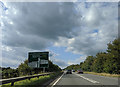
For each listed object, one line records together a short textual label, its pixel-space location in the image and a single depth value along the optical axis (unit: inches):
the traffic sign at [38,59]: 1290.6
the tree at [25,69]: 1884.8
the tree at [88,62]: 3770.7
